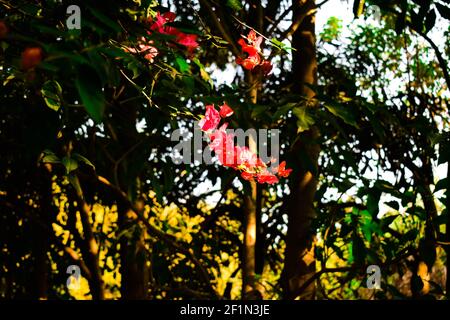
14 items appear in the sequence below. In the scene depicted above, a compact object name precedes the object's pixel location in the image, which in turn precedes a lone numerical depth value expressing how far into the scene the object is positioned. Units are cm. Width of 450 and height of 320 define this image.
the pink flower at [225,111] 227
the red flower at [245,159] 224
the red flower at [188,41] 216
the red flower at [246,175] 226
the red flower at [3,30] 117
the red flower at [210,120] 223
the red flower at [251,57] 231
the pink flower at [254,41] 231
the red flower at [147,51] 207
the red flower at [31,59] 111
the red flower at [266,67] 231
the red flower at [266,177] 225
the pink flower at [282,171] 234
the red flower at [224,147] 224
